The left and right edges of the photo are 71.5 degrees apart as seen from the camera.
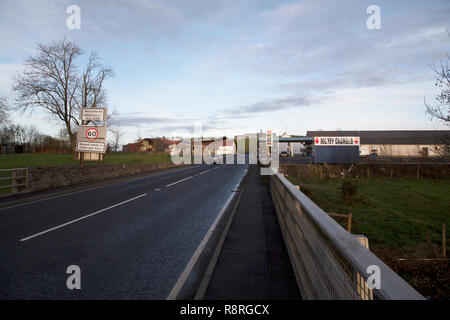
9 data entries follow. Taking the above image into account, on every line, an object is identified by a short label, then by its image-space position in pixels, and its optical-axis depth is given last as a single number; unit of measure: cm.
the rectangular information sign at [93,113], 2367
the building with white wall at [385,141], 7062
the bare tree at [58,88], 3694
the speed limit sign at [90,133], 2320
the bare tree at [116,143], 8319
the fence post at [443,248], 948
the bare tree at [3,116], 3506
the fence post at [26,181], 1478
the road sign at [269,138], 2604
